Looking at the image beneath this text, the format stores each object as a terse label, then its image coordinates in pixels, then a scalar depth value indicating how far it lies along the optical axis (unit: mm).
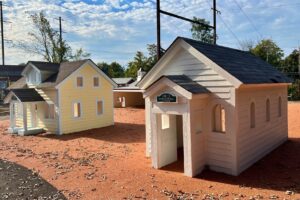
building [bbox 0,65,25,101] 49781
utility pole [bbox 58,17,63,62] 46469
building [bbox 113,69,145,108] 38281
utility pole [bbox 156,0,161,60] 15605
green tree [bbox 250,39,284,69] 57688
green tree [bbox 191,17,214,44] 45666
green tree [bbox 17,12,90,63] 45281
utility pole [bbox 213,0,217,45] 23125
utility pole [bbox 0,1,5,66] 49156
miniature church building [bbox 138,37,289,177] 9789
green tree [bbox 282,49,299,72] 55938
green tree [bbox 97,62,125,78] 84225
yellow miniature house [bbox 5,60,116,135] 19672
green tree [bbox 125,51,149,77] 63438
